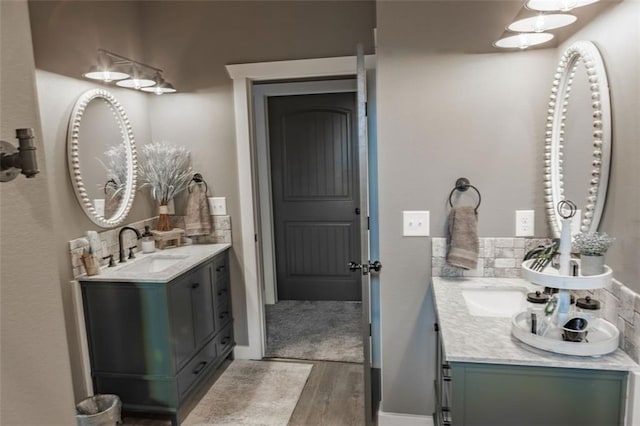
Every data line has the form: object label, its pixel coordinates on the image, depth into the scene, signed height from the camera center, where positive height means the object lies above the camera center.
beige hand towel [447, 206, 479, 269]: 2.07 -0.33
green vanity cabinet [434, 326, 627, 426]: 1.35 -0.72
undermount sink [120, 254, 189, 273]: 2.63 -0.53
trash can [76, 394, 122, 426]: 2.27 -1.22
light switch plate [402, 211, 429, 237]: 2.18 -0.26
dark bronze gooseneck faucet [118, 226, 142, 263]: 2.81 -0.39
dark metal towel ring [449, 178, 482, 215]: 2.12 -0.08
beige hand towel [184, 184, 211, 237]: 3.19 -0.27
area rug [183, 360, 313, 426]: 2.61 -1.42
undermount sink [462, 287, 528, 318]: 1.94 -0.58
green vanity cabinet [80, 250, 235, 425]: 2.46 -0.92
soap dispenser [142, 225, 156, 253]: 3.03 -0.45
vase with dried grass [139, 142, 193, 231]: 3.10 +0.04
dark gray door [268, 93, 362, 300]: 4.34 -0.21
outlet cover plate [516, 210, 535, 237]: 2.10 -0.27
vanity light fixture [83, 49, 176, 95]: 2.63 +0.66
